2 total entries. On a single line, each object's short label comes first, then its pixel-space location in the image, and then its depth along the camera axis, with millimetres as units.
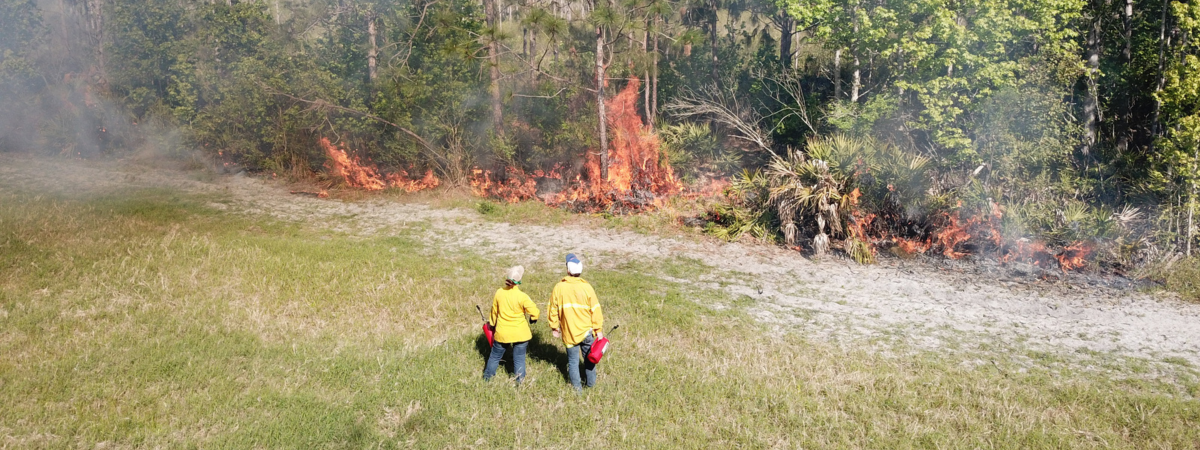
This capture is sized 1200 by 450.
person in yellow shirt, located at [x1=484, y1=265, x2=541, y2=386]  7629
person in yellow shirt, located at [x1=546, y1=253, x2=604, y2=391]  7496
